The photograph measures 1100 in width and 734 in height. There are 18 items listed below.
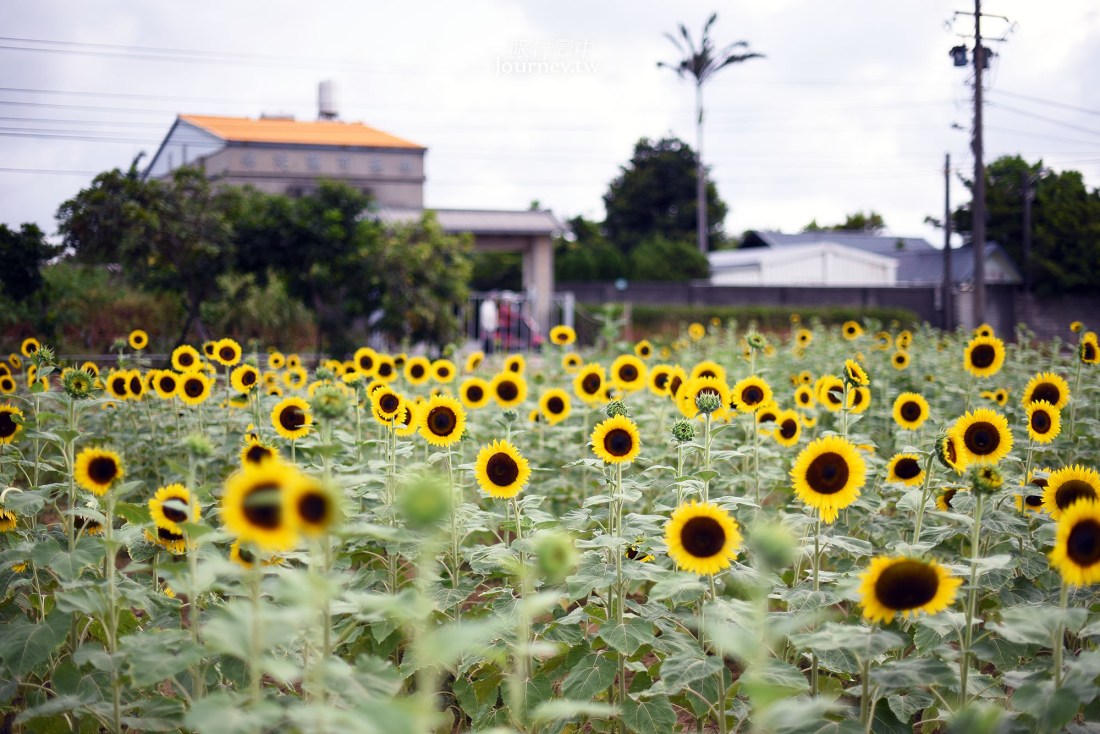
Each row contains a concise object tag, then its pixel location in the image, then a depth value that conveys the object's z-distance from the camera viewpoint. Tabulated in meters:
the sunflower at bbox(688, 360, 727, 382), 3.73
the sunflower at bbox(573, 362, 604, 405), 3.98
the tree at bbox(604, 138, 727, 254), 40.84
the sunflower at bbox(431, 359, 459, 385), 4.55
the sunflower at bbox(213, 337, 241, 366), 4.03
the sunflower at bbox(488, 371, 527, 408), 3.95
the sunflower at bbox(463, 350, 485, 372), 5.46
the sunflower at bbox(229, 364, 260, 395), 3.45
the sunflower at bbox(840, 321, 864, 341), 6.89
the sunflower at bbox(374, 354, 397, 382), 4.36
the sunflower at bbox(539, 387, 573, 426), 3.80
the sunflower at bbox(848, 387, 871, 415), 3.47
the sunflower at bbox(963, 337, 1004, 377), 3.95
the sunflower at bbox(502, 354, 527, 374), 4.80
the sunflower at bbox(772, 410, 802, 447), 3.37
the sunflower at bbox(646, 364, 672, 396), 4.14
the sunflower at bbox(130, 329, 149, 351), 4.97
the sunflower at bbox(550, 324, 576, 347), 5.99
